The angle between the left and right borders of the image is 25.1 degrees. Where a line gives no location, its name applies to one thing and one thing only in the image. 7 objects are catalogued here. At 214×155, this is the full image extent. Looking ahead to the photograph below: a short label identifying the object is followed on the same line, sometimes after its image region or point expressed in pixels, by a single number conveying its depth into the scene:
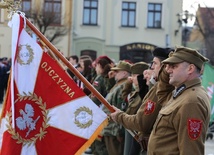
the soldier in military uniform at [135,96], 5.93
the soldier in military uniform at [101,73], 8.11
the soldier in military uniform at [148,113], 4.53
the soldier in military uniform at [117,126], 6.83
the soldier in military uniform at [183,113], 3.46
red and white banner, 5.08
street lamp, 24.25
